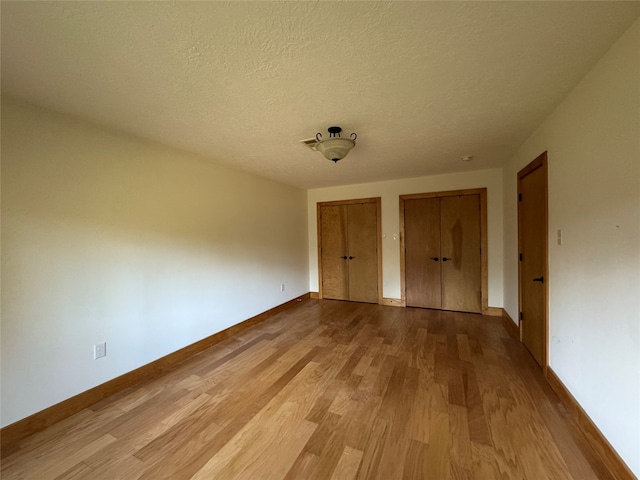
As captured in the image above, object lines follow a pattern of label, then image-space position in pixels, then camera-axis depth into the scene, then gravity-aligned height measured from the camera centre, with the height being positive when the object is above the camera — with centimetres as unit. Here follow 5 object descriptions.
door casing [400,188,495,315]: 388 -20
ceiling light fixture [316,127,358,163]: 207 +78
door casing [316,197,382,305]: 461 +16
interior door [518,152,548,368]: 221 -21
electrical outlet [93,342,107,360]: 203 -90
